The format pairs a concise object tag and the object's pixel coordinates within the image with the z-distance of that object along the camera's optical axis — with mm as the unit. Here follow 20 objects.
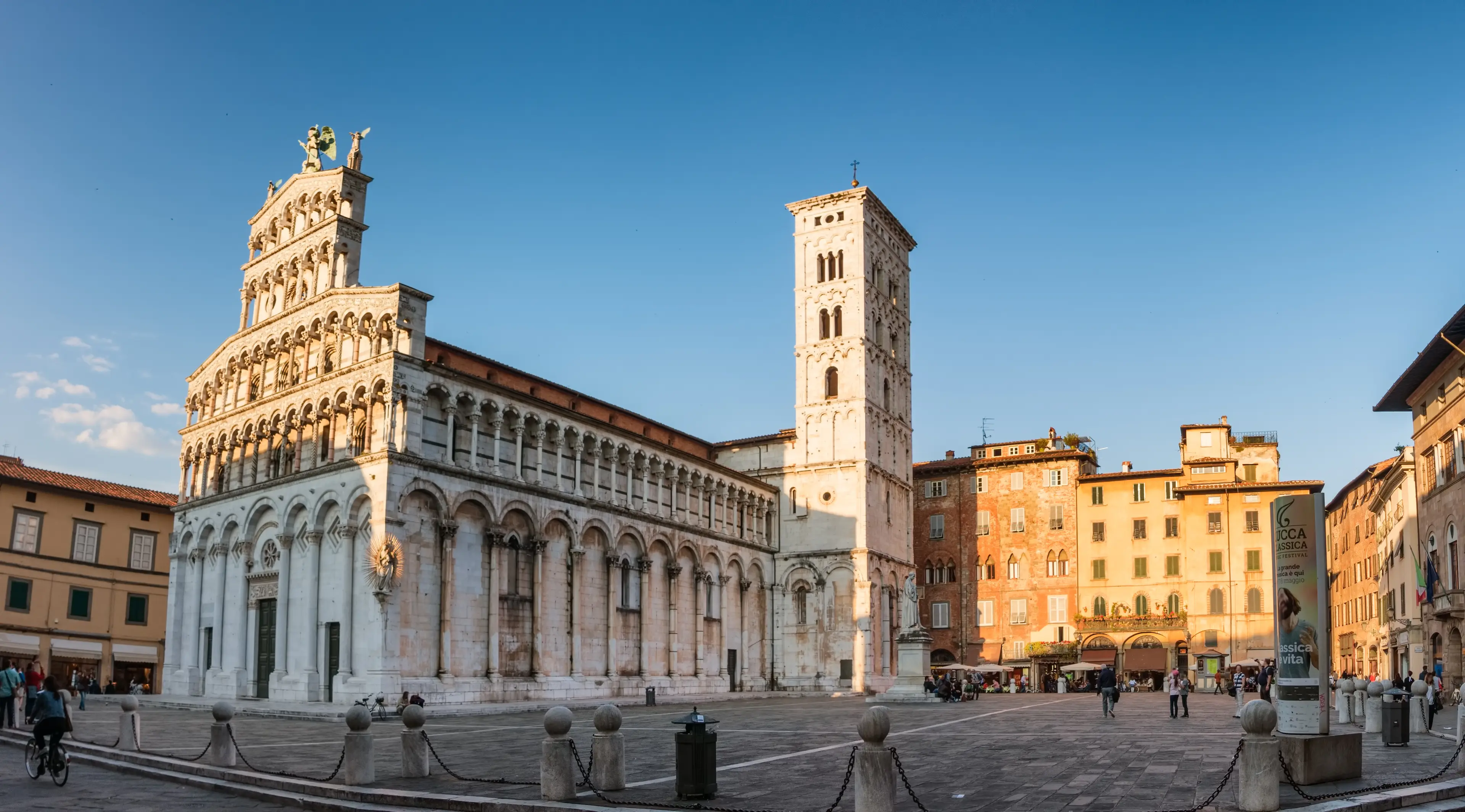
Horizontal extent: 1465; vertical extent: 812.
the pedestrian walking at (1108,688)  30391
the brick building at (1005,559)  63094
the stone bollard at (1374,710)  21703
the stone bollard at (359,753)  15016
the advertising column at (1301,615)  14117
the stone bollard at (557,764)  13273
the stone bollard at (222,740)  17125
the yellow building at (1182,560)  59062
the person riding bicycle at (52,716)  15273
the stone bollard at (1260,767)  11555
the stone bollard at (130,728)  19656
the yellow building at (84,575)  46875
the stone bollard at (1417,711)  22375
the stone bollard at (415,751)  15750
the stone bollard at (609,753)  13891
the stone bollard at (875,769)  11367
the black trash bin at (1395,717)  19359
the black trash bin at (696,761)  13344
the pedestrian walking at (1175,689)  29828
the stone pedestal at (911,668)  41406
